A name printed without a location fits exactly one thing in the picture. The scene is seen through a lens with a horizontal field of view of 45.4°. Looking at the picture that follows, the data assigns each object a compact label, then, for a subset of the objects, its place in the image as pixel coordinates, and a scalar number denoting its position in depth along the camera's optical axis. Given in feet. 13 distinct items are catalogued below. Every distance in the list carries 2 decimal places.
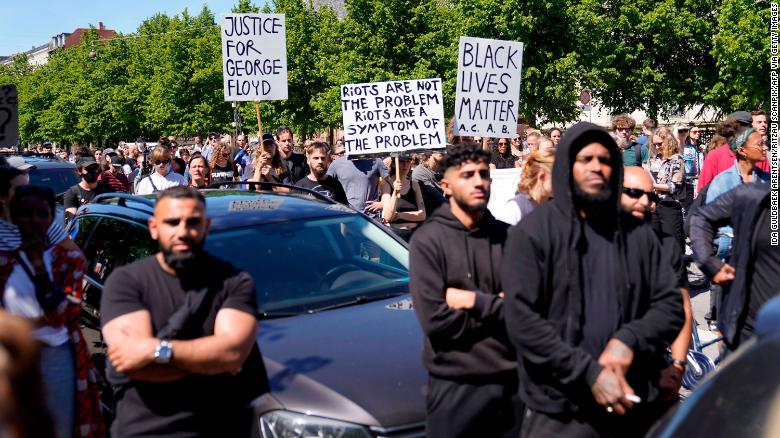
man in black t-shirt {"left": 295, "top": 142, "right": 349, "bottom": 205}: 30.94
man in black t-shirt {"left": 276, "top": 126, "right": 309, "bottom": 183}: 36.71
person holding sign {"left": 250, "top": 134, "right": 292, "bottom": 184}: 33.24
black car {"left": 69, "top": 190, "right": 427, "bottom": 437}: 13.60
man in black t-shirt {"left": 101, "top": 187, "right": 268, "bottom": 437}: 12.33
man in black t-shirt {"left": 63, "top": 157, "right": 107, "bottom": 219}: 36.22
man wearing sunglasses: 12.67
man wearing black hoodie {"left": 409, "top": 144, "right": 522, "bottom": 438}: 13.20
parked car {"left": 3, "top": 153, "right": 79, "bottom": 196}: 48.14
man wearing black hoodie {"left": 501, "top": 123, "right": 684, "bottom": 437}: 11.41
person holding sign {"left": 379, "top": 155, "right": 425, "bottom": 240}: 29.19
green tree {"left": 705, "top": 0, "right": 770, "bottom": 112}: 106.93
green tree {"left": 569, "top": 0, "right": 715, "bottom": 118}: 141.30
